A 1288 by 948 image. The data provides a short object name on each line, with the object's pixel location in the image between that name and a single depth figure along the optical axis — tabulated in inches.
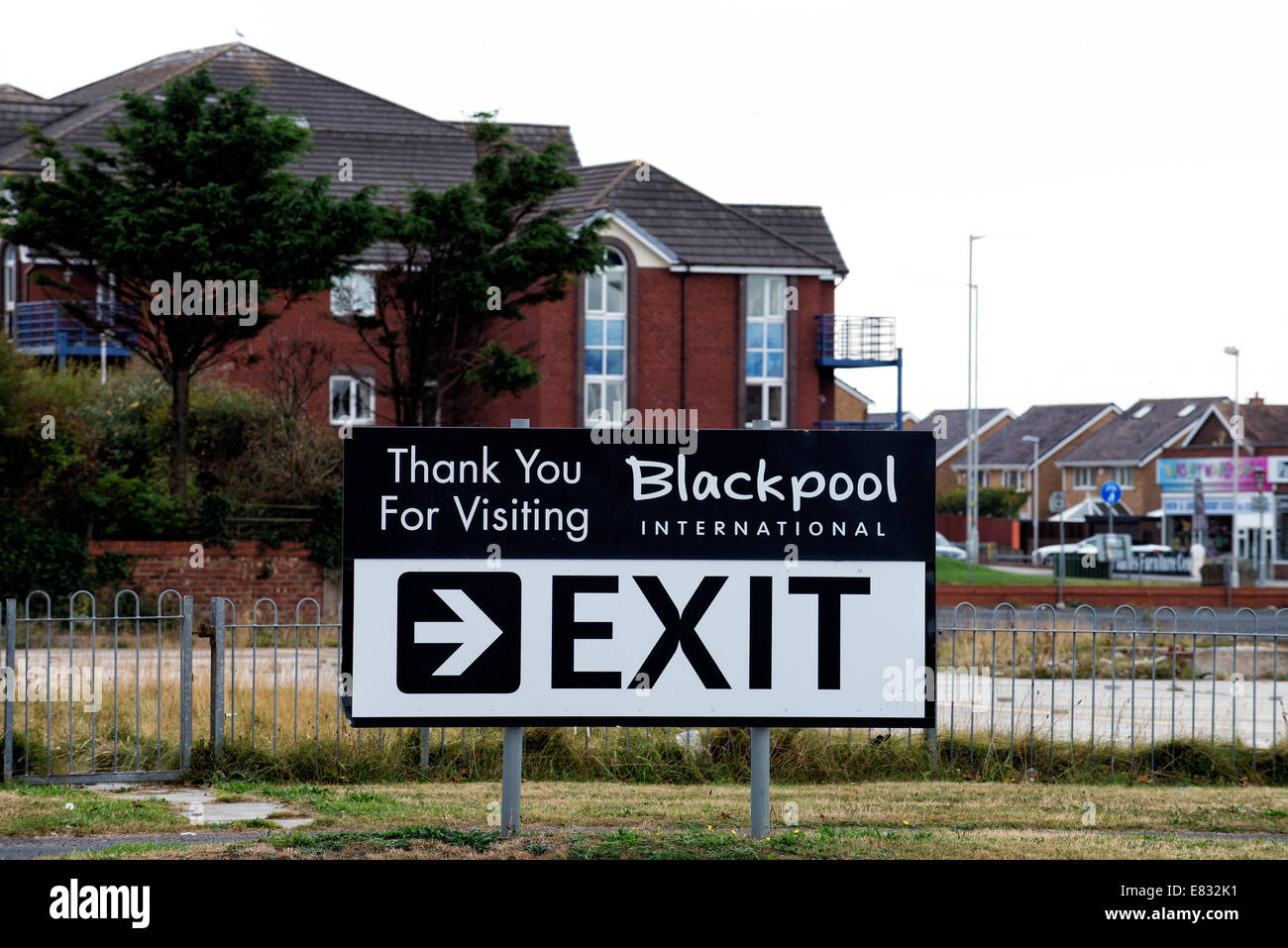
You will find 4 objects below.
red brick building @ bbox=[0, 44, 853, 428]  1540.4
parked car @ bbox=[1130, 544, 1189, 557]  2334.9
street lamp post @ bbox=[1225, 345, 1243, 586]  2095.2
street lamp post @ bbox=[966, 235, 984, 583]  1854.1
